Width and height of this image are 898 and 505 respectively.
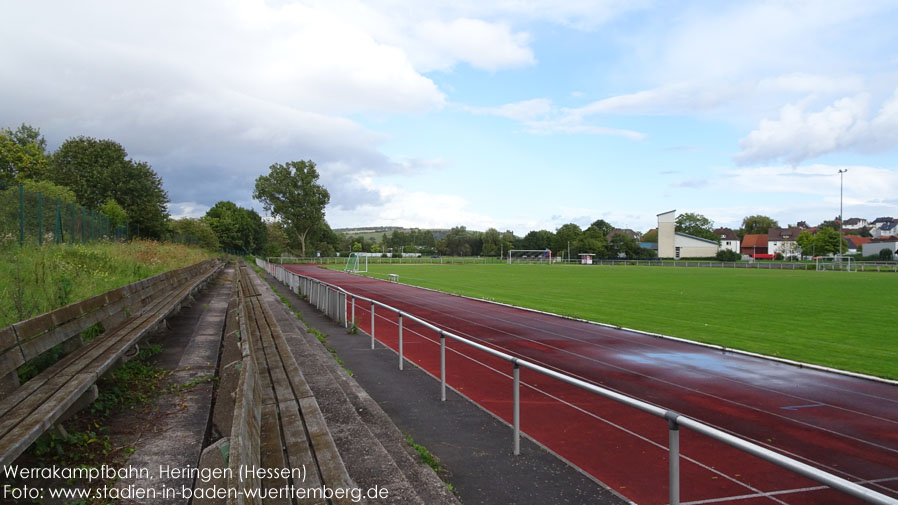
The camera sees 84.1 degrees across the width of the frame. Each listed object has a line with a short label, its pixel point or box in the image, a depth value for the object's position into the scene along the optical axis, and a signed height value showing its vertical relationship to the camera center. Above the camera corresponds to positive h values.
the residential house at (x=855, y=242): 127.47 +3.46
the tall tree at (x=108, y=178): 36.66 +5.22
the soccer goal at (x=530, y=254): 120.62 -0.72
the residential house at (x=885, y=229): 163.50 +8.51
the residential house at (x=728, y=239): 145.25 +4.20
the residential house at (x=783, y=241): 124.62 +3.41
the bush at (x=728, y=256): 87.81 -0.48
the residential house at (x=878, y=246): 96.38 +1.71
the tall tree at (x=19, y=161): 39.88 +7.12
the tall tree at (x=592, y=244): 106.75 +1.73
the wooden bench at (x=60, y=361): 3.29 -1.10
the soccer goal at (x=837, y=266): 56.87 -1.42
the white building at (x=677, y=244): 103.19 +2.00
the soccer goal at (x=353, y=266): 51.59 -1.89
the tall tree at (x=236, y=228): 86.88 +4.03
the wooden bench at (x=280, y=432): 2.67 -1.24
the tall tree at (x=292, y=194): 91.75 +10.29
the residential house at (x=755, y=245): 140.75 +2.44
